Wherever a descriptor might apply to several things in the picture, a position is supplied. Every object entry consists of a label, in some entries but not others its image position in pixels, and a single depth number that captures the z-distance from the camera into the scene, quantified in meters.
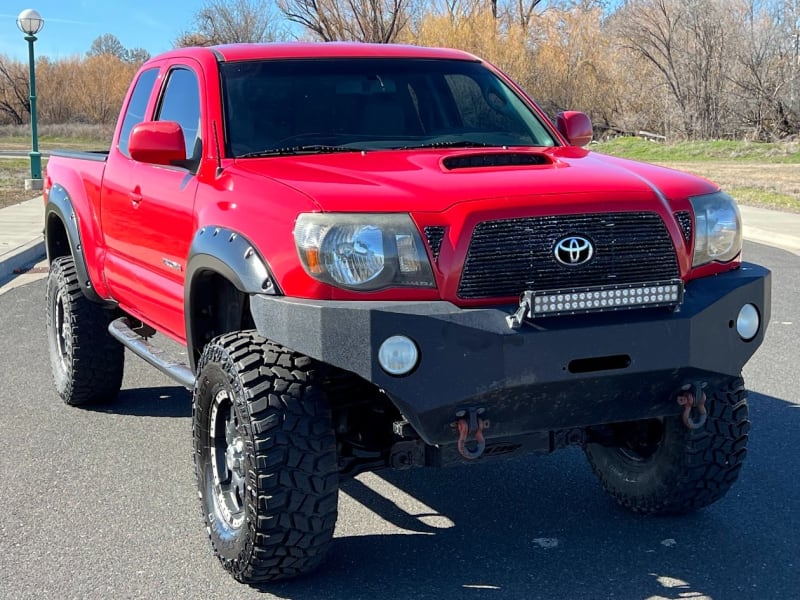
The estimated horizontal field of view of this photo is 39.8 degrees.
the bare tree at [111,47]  99.38
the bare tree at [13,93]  63.78
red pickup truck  3.54
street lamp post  23.83
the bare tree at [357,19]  46.69
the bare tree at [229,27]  52.44
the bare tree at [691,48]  40.50
